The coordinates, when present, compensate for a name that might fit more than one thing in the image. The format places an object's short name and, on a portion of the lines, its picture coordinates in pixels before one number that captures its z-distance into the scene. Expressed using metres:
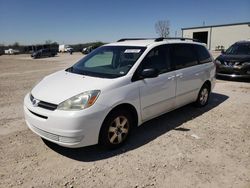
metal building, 40.16
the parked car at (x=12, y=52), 63.31
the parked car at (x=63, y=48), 61.95
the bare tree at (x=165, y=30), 63.92
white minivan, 3.38
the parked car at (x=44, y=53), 39.51
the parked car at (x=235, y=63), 9.64
